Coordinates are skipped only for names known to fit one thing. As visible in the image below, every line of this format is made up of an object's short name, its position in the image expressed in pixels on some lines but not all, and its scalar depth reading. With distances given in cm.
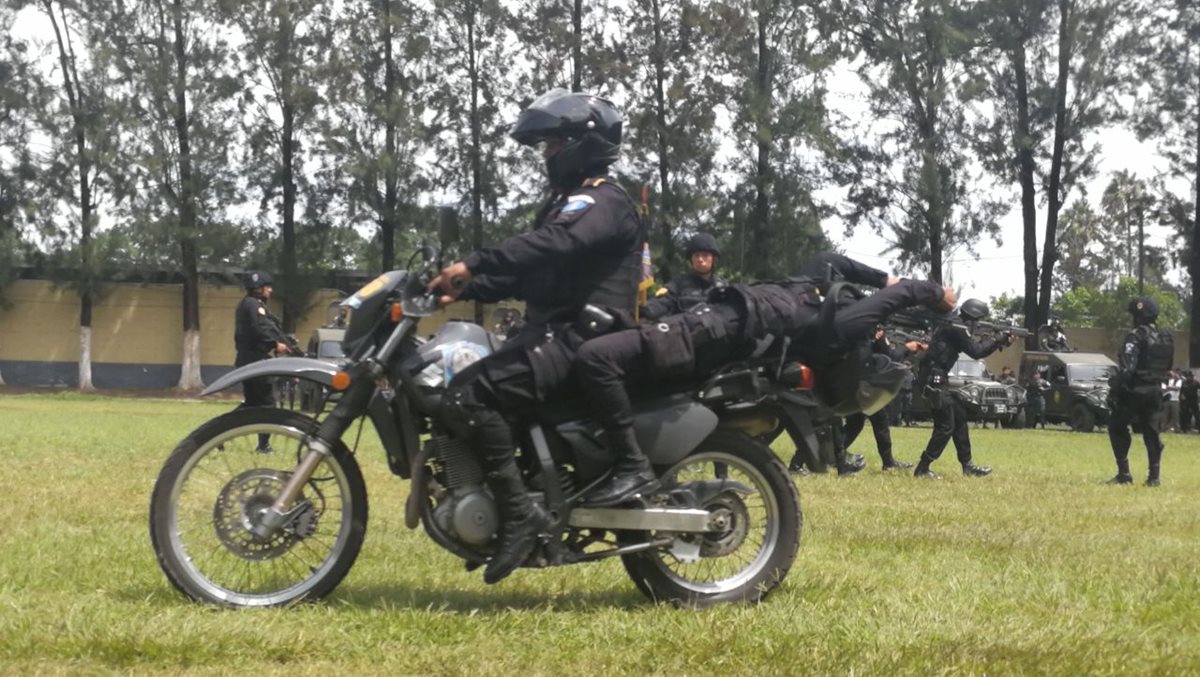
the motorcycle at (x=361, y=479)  562
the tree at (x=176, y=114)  4719
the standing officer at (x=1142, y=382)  1476
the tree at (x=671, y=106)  4494
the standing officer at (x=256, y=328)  1516
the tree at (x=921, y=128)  4450
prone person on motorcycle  559
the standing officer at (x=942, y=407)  1509
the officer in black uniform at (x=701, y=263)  1108
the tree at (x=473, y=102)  4619
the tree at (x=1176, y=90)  4462
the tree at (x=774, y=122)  4484
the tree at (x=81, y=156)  4800
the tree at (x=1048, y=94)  4391
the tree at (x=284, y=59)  4678
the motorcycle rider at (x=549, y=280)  553
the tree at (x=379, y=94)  4628
